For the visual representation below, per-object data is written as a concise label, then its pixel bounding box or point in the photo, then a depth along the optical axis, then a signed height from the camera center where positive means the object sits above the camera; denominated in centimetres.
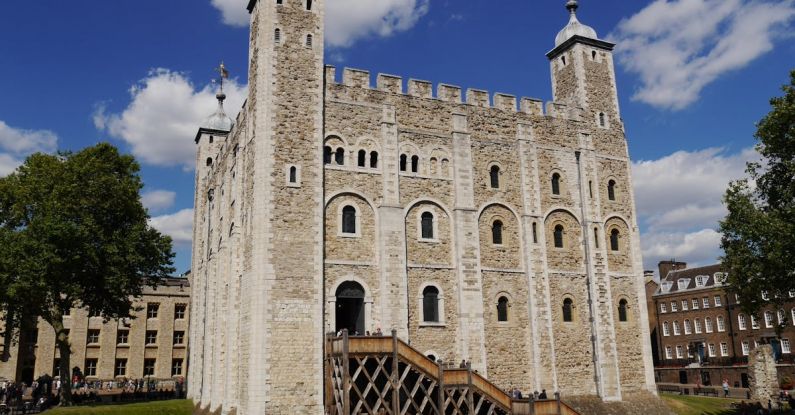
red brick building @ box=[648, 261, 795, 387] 5269 +79
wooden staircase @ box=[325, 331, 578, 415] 2309 -138
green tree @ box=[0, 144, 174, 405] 3186 +575
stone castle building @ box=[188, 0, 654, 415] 2567 +507
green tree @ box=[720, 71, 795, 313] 2689 +483
